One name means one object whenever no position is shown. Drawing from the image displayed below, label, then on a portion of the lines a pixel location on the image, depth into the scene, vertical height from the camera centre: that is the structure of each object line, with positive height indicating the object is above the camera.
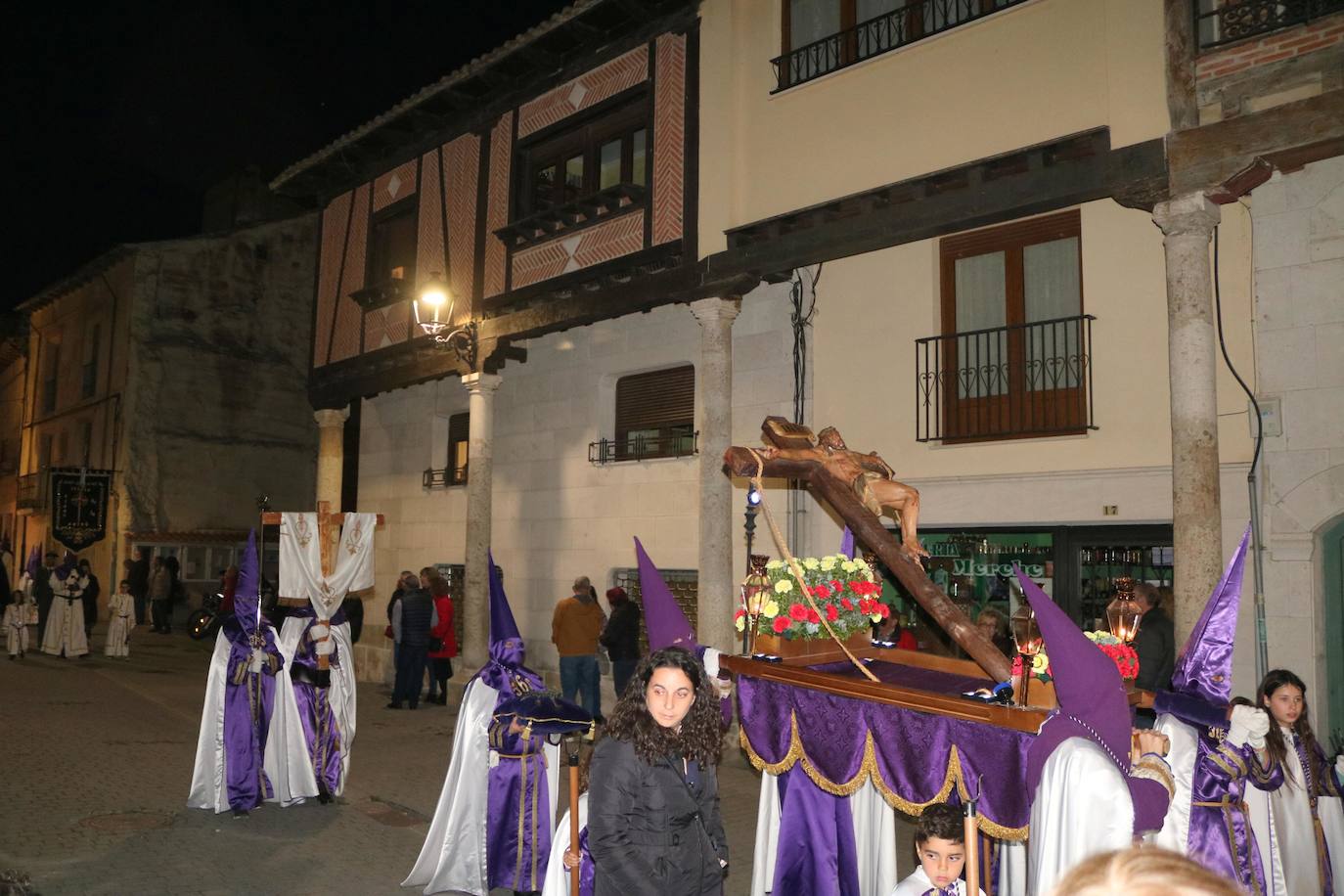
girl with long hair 5.72 -1.28
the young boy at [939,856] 4.13 -1.19
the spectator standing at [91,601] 19.80 -1.03
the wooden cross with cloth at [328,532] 9.21 +0.17
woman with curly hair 3.87 -0.90
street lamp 13.58 +3.18
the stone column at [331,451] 18.66 +1.82
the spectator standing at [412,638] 14.34 -1.20
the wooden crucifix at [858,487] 5.15 +0.38
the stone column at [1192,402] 8.30 +1.31
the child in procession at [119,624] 19.30 -1.45
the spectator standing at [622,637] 12.51 -0.99
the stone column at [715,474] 11.80 +0.94
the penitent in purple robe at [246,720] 8.56 -1.43
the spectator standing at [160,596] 24.91 -1.14
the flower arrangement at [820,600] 5.95 -0.25
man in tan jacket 12.72 -1.02
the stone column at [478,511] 15.19 +0.63
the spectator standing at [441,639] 14.86 -1.26
